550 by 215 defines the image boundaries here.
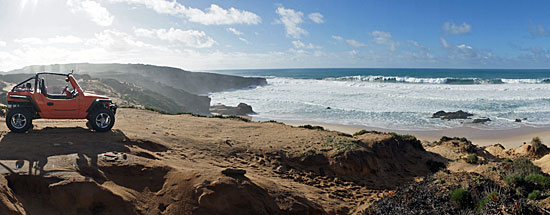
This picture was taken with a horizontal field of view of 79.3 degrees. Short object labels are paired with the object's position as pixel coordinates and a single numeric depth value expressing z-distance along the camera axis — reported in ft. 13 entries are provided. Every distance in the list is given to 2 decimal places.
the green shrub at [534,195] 23.60
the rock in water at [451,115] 90.38
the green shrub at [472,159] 44.23
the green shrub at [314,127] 50.56
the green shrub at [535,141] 54.30
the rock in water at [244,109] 104.87
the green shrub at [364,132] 50.55
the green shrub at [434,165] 40.18
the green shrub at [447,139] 58.34
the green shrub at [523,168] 29.52
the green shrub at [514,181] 26.16
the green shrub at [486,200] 22.53
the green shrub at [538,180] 25.16
